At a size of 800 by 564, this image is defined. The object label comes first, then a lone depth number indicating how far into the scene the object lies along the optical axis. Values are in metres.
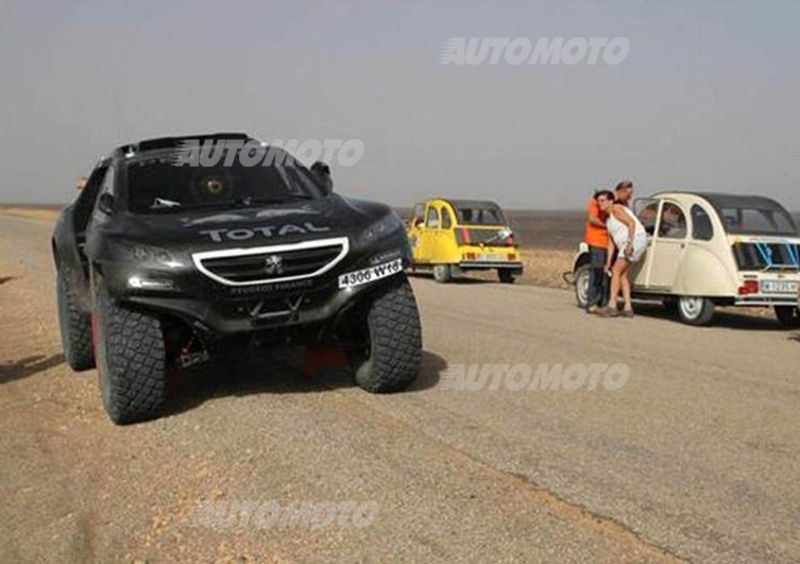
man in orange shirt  12.84
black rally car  5.77
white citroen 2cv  11.34
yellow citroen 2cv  19.50
